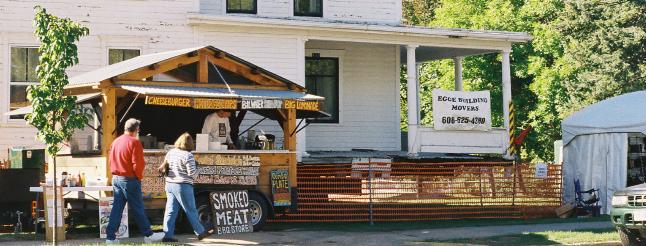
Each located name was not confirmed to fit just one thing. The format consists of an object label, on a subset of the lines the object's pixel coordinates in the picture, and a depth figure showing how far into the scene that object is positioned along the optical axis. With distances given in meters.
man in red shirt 14.03
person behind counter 17.33
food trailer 15.91
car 14.88
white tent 22.12
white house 20.78
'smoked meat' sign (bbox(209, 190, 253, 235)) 16.03
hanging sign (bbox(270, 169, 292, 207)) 17.12
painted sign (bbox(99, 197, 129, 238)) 15.12
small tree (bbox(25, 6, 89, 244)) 13.02
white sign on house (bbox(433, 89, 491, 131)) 23.39
